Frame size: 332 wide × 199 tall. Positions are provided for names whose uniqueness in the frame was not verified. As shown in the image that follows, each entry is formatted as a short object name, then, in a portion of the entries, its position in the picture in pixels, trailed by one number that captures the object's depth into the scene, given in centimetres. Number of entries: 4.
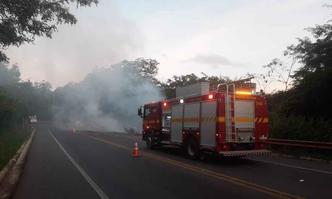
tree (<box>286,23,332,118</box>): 2652
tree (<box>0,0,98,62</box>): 1154
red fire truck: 1883
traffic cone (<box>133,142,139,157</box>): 2238
